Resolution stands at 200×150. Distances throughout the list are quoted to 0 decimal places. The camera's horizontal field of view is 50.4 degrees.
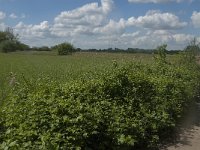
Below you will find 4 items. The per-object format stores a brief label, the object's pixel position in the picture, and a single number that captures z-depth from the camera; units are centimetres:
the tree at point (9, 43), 5901
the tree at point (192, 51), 1235
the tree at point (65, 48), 5167
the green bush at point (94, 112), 341
